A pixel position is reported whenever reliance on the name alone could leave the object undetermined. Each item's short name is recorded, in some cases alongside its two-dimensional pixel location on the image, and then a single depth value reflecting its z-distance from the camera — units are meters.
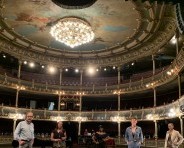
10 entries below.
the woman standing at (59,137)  6.78
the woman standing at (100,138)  10.13
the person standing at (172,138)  6.11
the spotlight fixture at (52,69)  24.98
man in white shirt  5.09
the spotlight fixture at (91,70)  24.87
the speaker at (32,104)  26.44
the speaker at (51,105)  27.06
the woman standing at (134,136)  6.30
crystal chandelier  16.15
